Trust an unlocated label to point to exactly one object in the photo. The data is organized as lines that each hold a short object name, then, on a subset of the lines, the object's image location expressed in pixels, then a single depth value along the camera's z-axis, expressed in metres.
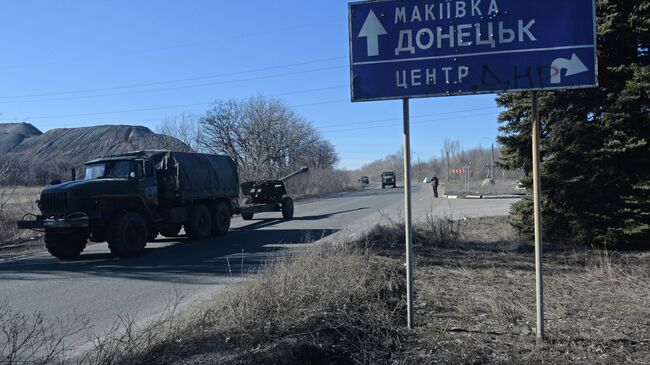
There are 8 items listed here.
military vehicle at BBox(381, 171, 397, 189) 72.06
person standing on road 37.91
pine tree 9.49
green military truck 11.94
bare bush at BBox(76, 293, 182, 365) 3.85
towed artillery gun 21.91
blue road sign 4.85
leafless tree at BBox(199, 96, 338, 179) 47.08
